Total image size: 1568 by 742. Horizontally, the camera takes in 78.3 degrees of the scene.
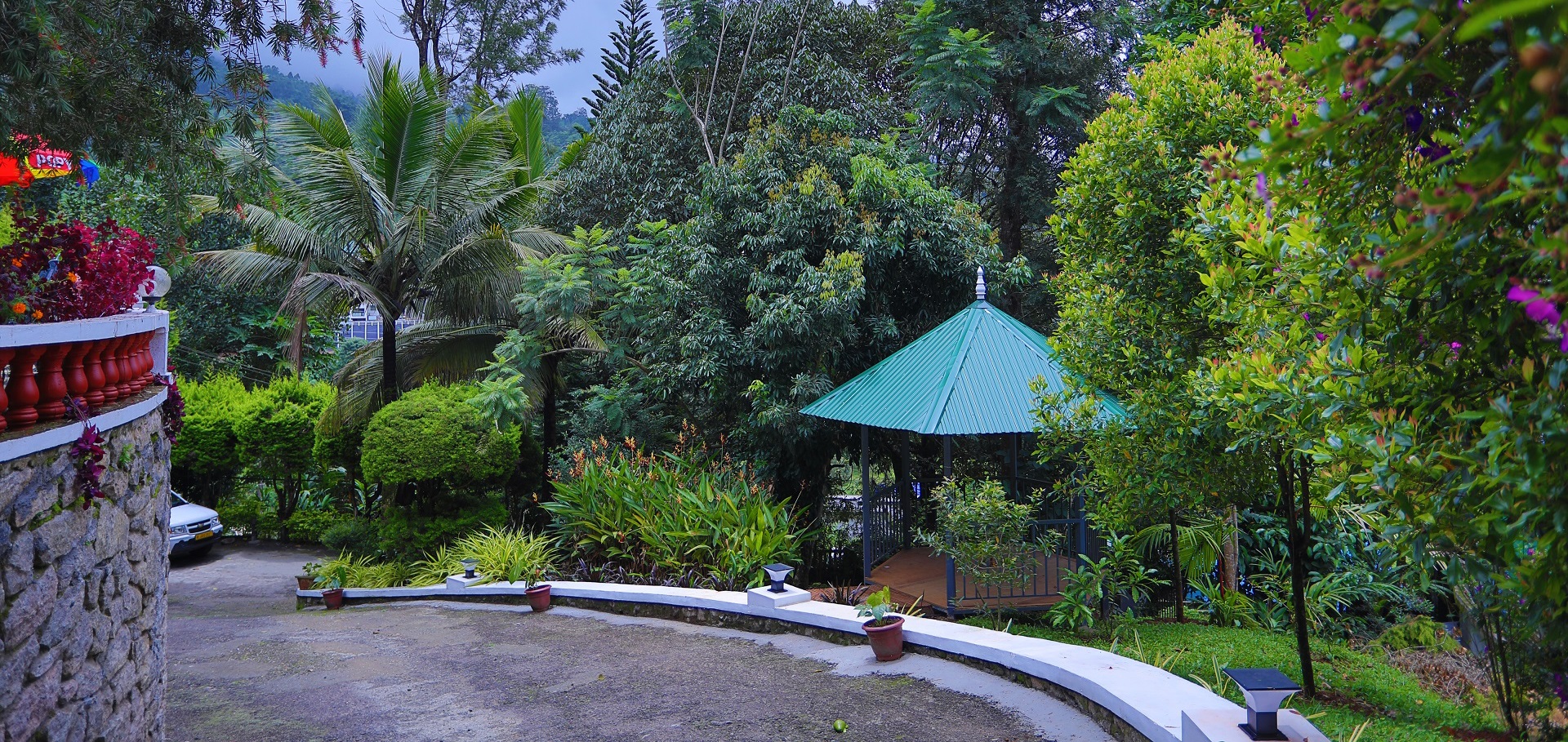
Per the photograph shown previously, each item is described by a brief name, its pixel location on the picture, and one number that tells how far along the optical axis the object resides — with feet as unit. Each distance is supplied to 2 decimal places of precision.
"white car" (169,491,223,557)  54.03
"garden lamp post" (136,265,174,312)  19.52
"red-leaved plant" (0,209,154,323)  13.98
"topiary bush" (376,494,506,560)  44.98
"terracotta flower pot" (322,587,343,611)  40.86
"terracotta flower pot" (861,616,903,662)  22.93
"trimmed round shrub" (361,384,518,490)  42.63
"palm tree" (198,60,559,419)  47.11
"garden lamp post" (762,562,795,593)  27.58
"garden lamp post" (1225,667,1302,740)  12.80
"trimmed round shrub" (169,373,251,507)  59.88
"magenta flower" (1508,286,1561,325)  5.46
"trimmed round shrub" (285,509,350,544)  63.10
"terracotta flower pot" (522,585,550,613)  33.37
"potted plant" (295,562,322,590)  42.96
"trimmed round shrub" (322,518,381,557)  49.70
